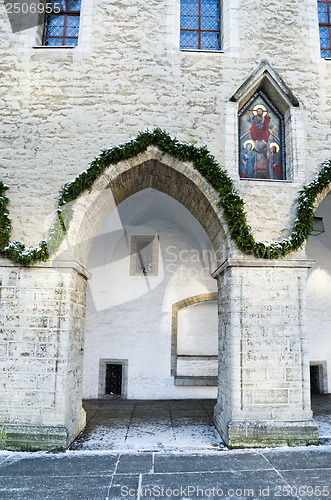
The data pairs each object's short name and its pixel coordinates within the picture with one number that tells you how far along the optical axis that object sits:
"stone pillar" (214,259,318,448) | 5.55
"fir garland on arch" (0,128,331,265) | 5.77
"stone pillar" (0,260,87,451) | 5.40
